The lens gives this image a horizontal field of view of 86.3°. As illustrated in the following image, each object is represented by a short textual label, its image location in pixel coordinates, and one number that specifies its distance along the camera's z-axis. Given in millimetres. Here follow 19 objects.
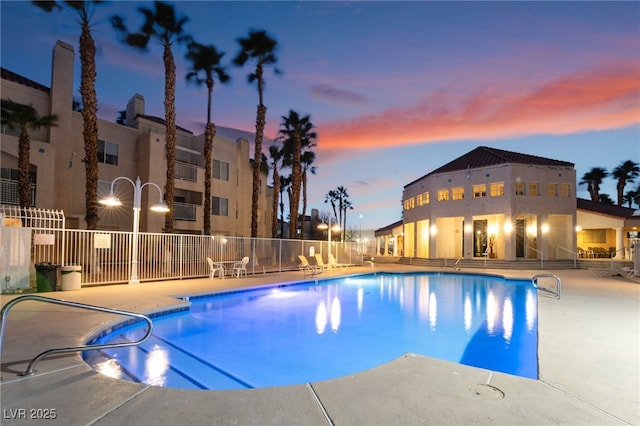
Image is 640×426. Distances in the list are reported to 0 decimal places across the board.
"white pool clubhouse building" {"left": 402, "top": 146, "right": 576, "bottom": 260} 23750
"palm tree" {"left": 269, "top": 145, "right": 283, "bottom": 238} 25170
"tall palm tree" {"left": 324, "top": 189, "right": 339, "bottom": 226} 68162
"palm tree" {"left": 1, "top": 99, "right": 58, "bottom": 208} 15359
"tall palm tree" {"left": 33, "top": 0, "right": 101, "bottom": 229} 13484
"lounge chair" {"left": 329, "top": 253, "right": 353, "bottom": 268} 21688
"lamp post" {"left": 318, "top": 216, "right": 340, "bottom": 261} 21386
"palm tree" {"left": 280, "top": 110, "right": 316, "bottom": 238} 25512
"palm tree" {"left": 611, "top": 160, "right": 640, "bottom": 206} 42000
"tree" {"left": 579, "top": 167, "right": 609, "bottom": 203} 43094
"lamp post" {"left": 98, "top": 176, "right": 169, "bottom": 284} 12293
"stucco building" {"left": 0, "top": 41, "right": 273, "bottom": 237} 17078
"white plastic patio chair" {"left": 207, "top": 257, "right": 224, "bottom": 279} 14354
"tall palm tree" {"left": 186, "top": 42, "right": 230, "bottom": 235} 19078
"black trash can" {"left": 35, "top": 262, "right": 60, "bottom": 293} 10234
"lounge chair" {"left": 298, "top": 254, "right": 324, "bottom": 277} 17625
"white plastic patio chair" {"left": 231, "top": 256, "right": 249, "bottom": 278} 15645
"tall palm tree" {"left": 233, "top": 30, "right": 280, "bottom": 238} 21812
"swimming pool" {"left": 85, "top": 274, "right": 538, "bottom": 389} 5574
